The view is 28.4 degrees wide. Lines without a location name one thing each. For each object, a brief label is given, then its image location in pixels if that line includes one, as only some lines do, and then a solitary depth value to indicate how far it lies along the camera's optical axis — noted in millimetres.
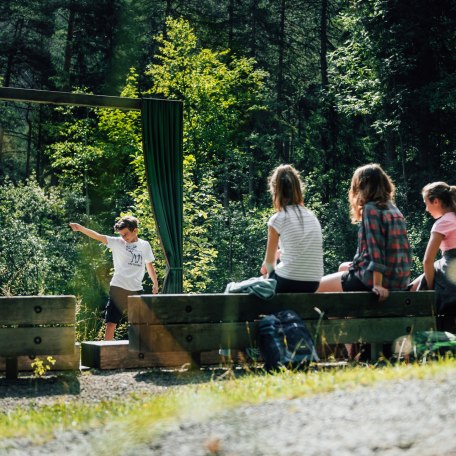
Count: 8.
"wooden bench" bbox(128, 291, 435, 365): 6938
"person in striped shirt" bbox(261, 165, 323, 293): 7441
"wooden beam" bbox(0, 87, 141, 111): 10234
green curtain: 10867
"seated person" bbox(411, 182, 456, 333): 7980
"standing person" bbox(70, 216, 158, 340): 10398
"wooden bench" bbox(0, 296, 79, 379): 6969
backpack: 6670
